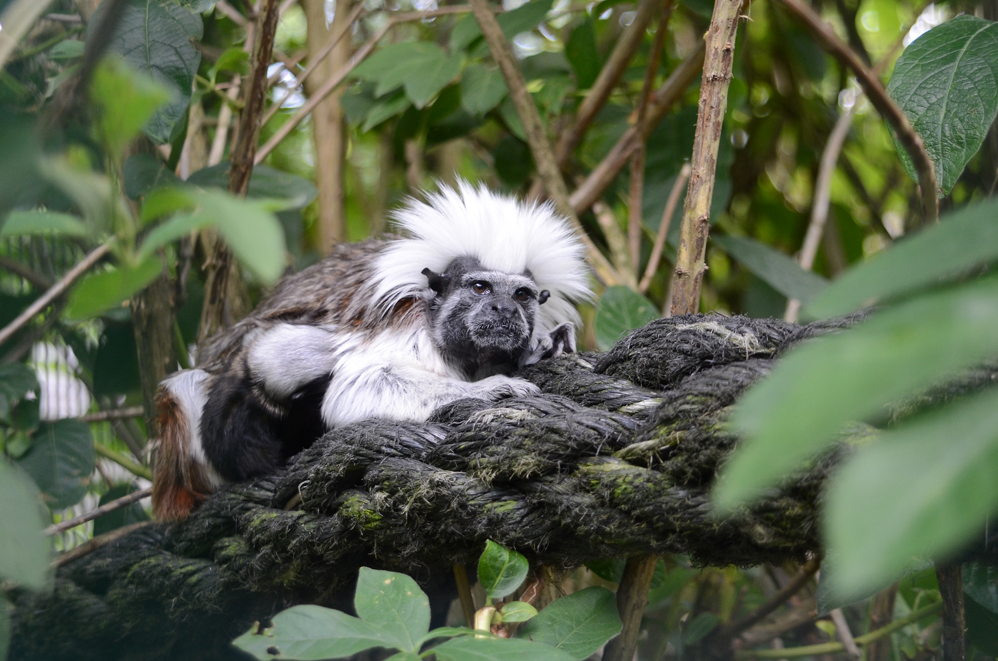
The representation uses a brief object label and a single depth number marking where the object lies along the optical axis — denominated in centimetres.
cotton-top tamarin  175
